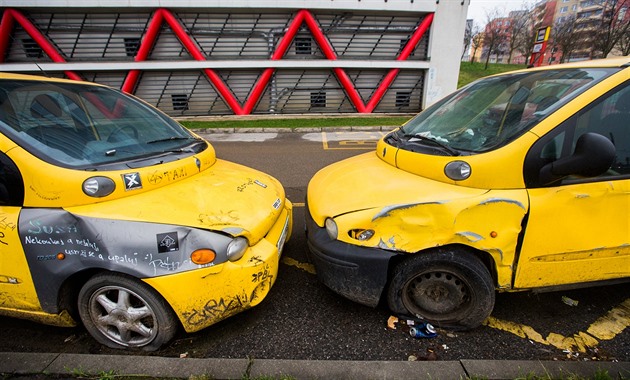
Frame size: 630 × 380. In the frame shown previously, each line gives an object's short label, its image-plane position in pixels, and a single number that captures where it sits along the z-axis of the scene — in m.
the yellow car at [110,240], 1.85
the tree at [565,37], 26.10
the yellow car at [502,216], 1.95
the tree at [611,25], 18.39
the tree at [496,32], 35.47
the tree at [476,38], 37.71
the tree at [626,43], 19.63
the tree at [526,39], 30.66
